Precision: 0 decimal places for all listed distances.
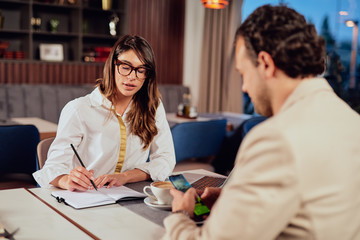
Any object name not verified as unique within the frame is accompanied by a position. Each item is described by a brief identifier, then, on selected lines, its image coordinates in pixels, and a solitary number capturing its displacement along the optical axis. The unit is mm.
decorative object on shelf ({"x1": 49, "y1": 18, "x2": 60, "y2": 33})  5629
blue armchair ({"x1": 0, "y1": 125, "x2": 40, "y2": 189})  2826
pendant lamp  4762
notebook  1574
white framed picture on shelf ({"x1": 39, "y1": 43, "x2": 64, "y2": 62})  5648
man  865
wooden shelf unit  5453
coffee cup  1559
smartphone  1401
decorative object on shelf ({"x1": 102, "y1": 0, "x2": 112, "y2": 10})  5871
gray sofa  5188
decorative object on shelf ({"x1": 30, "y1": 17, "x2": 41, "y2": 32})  5484
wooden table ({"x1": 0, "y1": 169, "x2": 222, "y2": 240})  1311
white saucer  1557
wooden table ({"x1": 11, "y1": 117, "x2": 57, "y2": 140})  3410
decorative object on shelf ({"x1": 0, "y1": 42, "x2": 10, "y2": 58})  5298
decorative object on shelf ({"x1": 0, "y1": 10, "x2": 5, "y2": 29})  5297
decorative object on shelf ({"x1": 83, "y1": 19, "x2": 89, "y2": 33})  5943
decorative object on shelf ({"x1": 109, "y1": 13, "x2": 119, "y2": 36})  5977
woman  2004
